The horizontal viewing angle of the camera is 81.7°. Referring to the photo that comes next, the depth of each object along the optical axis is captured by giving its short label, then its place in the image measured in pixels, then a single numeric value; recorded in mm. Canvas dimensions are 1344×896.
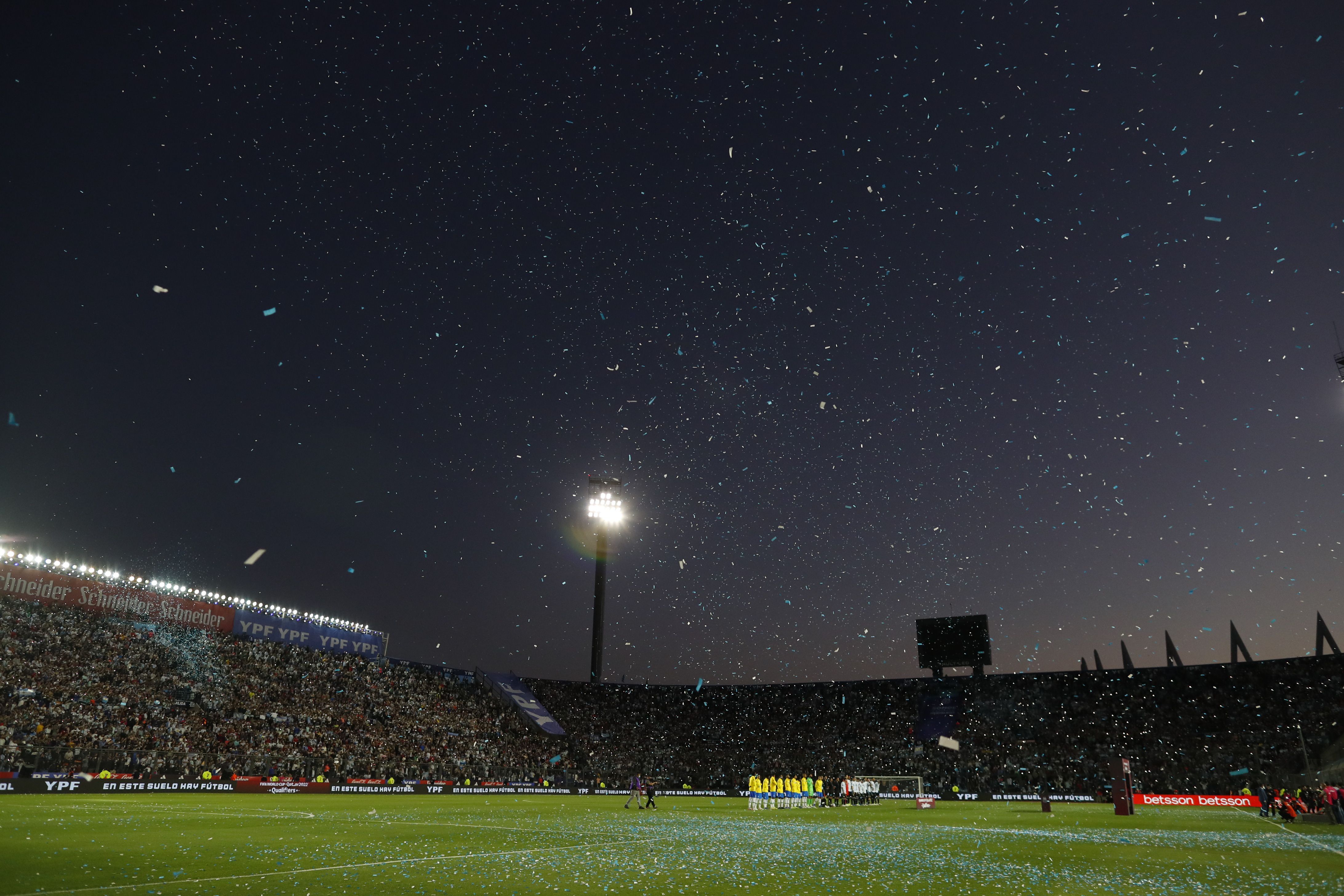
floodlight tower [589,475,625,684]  73625
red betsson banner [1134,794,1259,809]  41594
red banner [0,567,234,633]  47500
